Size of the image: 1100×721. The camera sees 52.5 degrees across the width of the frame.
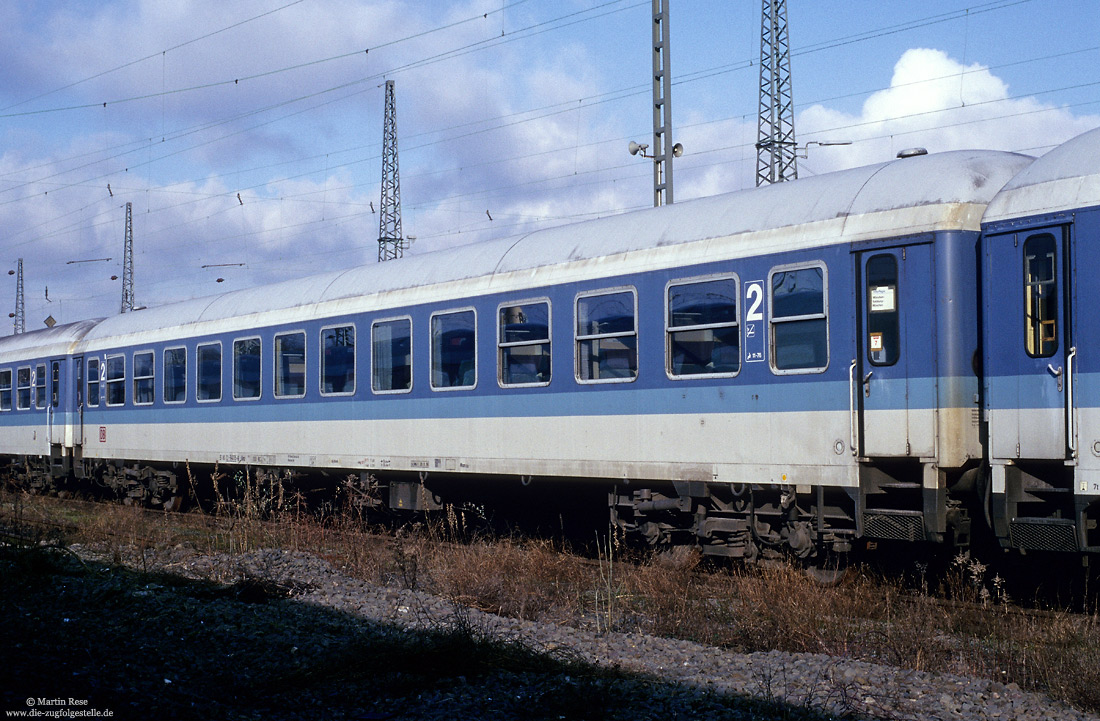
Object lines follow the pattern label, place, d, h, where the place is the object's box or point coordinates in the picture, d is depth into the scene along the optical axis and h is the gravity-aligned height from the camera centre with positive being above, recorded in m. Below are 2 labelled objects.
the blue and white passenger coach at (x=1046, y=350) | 8.17 +0.17
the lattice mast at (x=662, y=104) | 17.27 +4.35
